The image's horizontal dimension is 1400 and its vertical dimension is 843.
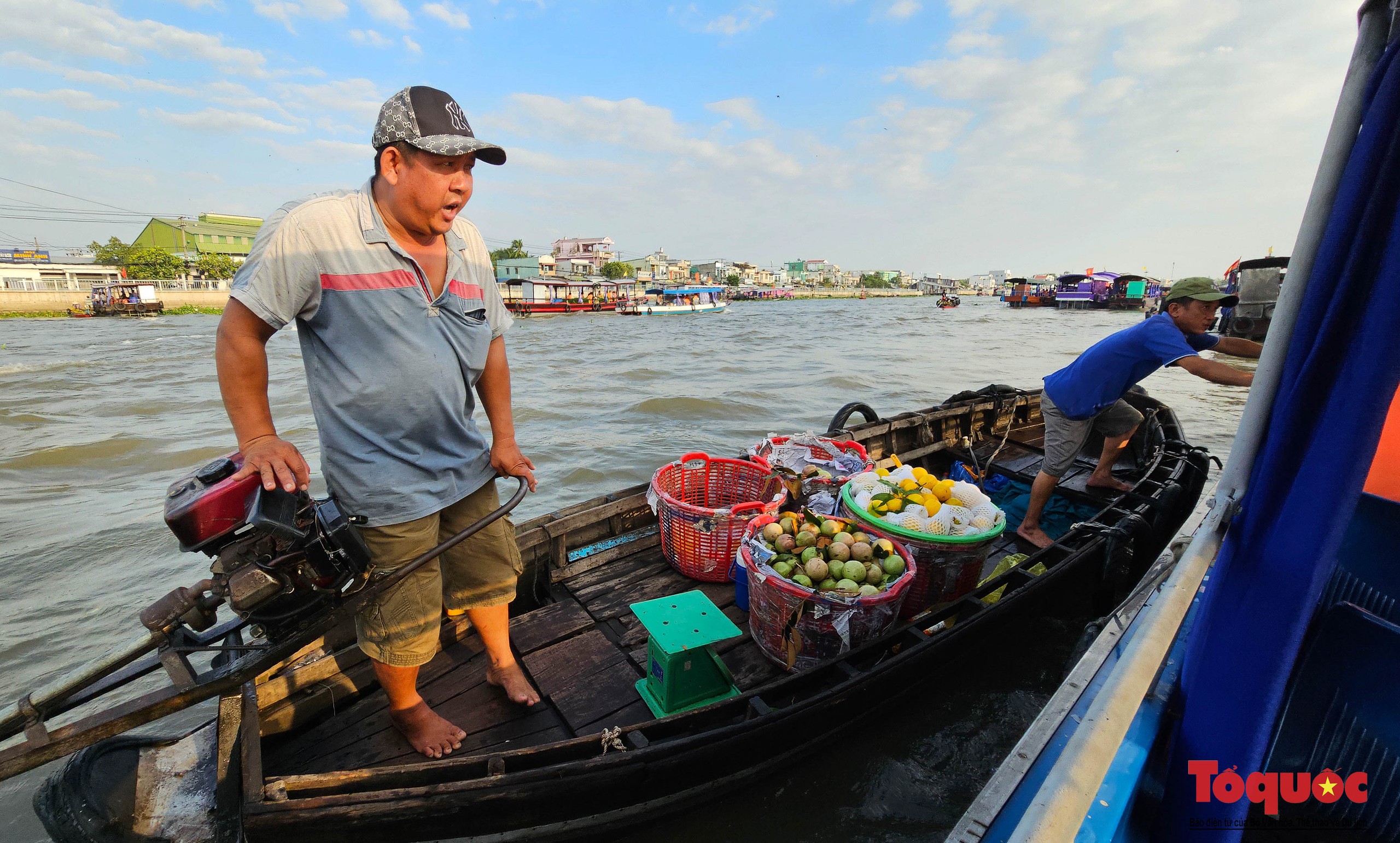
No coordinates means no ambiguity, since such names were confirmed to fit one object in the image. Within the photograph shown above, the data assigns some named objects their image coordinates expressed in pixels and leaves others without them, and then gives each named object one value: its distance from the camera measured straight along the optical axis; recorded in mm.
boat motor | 1546
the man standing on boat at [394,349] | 1682
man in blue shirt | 3881
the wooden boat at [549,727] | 1882
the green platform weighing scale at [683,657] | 2469
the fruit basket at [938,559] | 3168
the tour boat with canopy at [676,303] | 46281
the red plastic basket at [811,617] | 2648
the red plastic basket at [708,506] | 3402
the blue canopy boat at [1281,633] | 1259
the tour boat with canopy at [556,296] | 43250
